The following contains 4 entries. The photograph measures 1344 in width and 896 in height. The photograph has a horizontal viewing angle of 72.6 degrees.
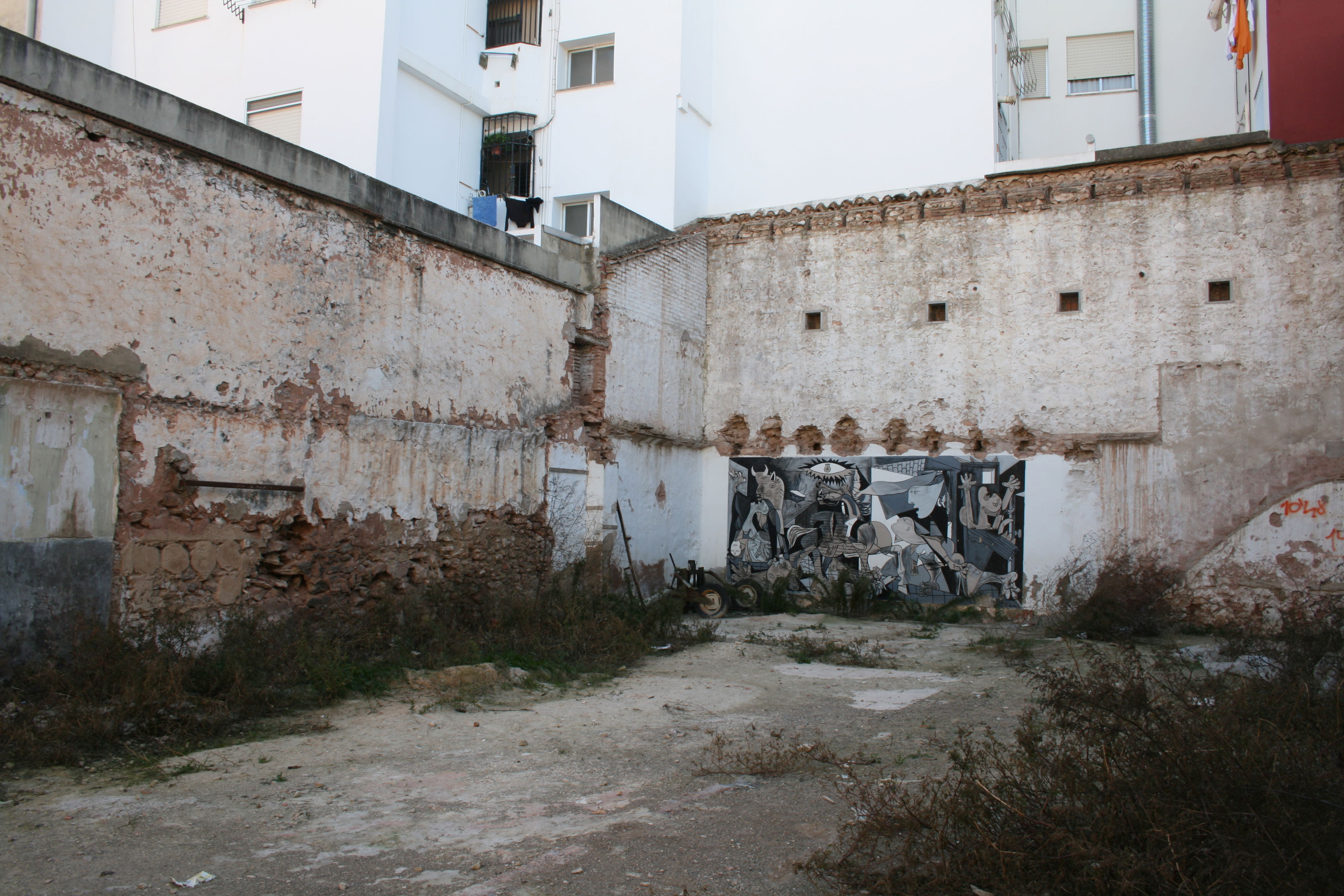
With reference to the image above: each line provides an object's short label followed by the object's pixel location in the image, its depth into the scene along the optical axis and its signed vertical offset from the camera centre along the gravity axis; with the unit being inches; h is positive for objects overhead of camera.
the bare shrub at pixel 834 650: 364.2 -61.9
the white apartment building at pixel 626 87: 621.6 +300.4
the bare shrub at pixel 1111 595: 419.2 -41.9
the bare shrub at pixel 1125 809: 119.8 -44.0
